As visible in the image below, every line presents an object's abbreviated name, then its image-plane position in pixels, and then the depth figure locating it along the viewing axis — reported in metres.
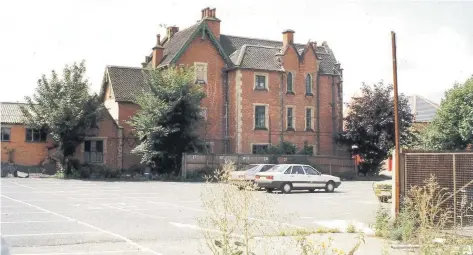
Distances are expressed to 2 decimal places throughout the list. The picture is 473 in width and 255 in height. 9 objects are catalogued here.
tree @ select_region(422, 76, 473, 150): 32.94
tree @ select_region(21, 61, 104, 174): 39.81
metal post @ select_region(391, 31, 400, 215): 13.65
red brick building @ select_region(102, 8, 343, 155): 46.10
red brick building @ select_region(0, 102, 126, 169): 42.62
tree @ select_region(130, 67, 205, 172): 39.94
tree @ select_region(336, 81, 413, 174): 46.34
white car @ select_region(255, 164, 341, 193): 27.62
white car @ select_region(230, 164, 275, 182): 28.65
